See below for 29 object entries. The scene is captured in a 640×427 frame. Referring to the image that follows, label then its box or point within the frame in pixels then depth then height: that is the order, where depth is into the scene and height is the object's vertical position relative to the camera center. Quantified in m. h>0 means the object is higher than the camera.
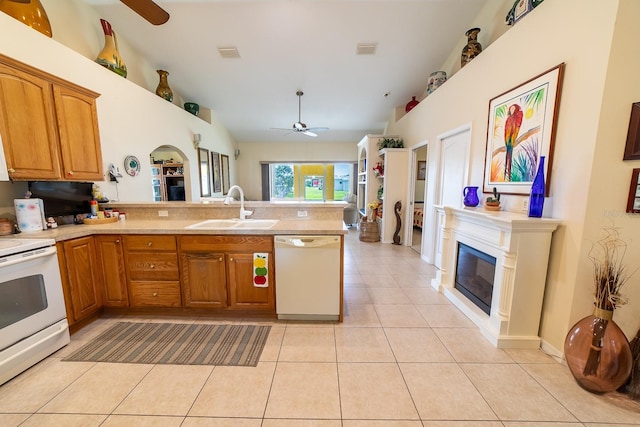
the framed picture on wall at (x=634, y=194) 1.50 -0.05
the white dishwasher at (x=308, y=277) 2.16 -0.84
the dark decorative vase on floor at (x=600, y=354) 1.46 -1.02
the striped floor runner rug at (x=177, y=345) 1.83 -1.31
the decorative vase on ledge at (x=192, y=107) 5.24 +1.65
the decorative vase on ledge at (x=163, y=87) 4.27 +1.69
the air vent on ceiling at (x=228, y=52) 3.90 +2.14
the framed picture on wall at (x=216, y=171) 6.18 +0.33
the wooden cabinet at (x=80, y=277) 2.02 -0.83
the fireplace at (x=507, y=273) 1.82 -0.72
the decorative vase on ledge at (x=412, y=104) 5.10 +1.71
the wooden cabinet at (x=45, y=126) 1.86 +0.49
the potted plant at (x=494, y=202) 2.24 -0.15
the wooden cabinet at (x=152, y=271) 2.25 -0.82
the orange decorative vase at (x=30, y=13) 2.17 +1.56
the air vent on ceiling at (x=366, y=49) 3.76 +2.14
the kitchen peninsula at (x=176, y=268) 2.18 -0.78
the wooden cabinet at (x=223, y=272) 2.21 -0.82
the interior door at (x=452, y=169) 3.03 +0.22
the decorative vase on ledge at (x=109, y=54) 3.10 +1.67
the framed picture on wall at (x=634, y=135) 1.47 +0.31
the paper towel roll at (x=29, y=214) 2.07 -0.27
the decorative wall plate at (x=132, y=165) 3.31 +0.25
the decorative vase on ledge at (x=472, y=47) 2.95 +1.69
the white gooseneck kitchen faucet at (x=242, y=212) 2.65 -0.30
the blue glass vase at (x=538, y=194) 1.80 -0.06
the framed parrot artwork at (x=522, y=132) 1.84 +0.46
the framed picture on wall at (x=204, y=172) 5.47 +0.28
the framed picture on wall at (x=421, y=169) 6.32 +0.41
